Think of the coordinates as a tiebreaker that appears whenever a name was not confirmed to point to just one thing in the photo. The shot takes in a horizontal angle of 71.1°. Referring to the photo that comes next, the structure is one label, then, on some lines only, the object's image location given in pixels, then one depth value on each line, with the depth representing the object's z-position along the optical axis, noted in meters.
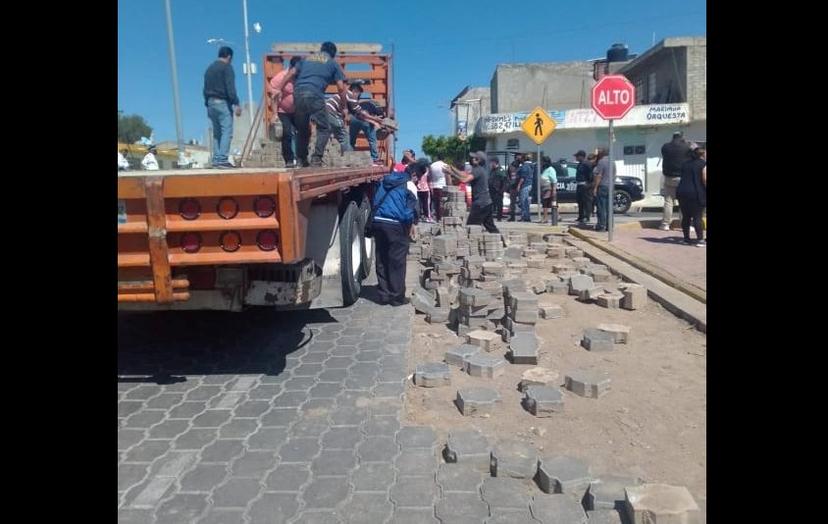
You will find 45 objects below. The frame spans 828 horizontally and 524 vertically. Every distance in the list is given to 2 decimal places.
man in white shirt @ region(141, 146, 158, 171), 15.09
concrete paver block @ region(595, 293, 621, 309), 6.20
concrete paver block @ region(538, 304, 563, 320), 5.87
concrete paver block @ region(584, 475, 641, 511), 2.66
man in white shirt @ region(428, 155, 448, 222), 14.90
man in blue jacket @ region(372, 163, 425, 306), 6.49
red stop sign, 9.68
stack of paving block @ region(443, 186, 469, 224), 12.45
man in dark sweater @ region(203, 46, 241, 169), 7.30
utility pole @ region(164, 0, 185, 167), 13.59
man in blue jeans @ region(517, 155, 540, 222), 15.70
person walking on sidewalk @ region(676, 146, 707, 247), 9.05
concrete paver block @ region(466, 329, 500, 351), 4.95
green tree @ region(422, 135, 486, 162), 35.43
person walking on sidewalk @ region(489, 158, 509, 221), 15.46
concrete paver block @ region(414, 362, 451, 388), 4.17
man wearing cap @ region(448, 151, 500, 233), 11.03
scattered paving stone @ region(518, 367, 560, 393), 4.11
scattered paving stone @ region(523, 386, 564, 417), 3.67
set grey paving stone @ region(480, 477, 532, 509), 2.75
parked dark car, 18.17
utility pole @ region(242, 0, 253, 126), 22.41
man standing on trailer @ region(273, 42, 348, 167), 7.04
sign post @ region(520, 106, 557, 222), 13.76
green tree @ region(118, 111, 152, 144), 37.66
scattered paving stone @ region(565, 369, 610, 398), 3.93
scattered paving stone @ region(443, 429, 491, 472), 3.10
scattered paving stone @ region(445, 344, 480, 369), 4.58
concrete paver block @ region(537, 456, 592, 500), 2.80
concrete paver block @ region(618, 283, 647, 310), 6.10
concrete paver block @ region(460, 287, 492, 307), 5.45
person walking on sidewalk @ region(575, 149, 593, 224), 13.77
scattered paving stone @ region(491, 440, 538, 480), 2.96
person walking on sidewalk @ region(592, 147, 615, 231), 11.72
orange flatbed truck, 3.52
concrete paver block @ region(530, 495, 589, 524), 2.61
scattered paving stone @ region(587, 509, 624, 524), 2.59
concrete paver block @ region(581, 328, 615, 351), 4.88
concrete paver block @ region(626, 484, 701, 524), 2.43
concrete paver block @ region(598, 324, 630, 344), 5.03
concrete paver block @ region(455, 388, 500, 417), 3.73
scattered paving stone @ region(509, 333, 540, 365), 4.59
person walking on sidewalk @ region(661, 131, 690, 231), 10.57
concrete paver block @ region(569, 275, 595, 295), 6.62
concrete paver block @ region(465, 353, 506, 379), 4.36
